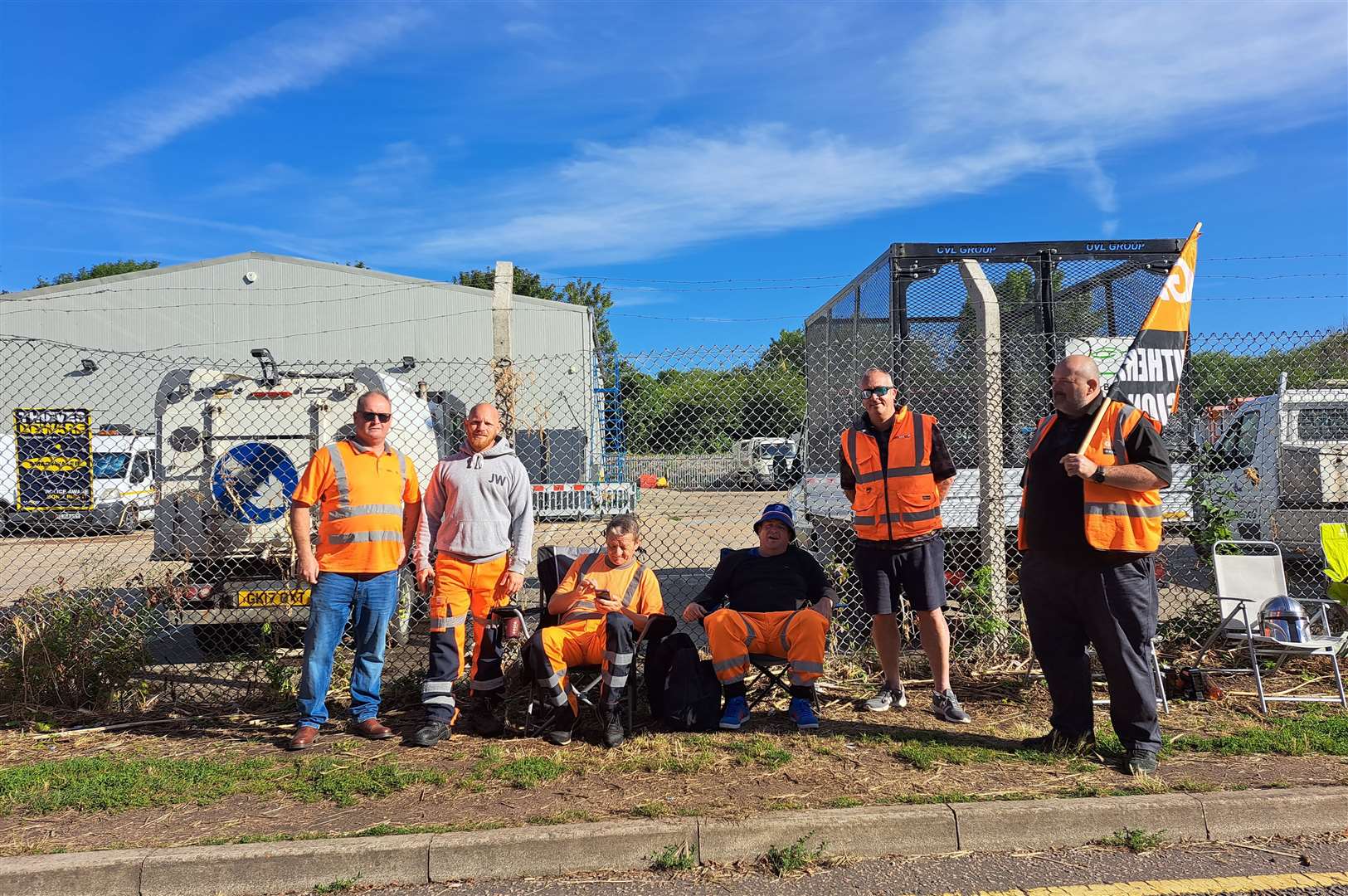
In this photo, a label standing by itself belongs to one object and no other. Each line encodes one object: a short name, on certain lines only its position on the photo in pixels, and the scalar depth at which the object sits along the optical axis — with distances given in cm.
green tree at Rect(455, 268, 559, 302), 4241
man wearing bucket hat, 466
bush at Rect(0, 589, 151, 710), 502
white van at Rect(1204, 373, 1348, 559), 766
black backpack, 460
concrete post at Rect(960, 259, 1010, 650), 562
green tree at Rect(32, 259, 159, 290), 4747
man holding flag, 395
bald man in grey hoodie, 457
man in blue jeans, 452
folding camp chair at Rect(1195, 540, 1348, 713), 506
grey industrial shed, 2447
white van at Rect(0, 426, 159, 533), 1375
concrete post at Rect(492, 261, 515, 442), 526
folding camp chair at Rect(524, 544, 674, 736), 459
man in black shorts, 473
